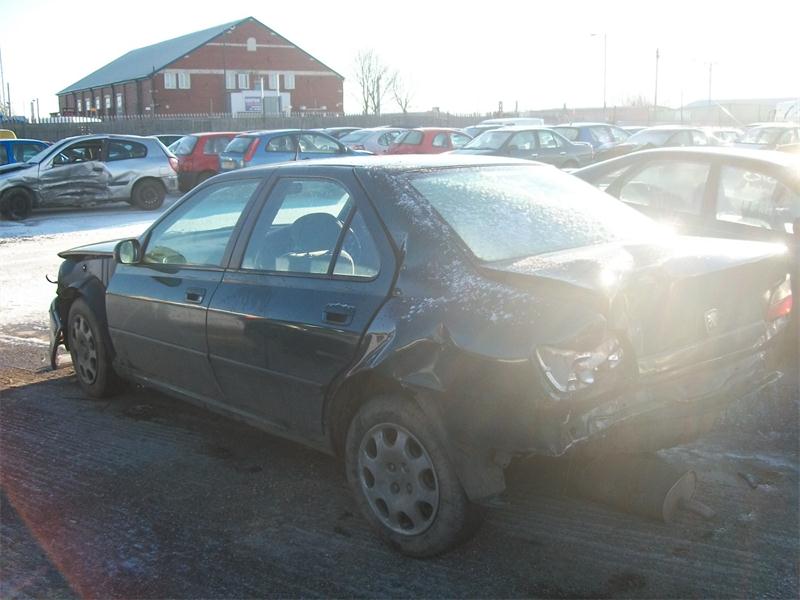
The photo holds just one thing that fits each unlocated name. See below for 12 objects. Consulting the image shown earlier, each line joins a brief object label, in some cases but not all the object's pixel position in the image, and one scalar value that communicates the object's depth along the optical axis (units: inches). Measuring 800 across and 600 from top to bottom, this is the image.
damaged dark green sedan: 122.0
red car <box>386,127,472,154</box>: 874.8
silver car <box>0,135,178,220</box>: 665.6
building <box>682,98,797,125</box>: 2784.0
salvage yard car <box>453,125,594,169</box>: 759.1
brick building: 2442.2
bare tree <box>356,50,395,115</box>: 3602.4
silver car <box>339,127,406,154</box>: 997.2
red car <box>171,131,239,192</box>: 852.0
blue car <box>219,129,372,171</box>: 777.6
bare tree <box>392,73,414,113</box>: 3627.0
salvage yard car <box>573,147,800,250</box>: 245.1
